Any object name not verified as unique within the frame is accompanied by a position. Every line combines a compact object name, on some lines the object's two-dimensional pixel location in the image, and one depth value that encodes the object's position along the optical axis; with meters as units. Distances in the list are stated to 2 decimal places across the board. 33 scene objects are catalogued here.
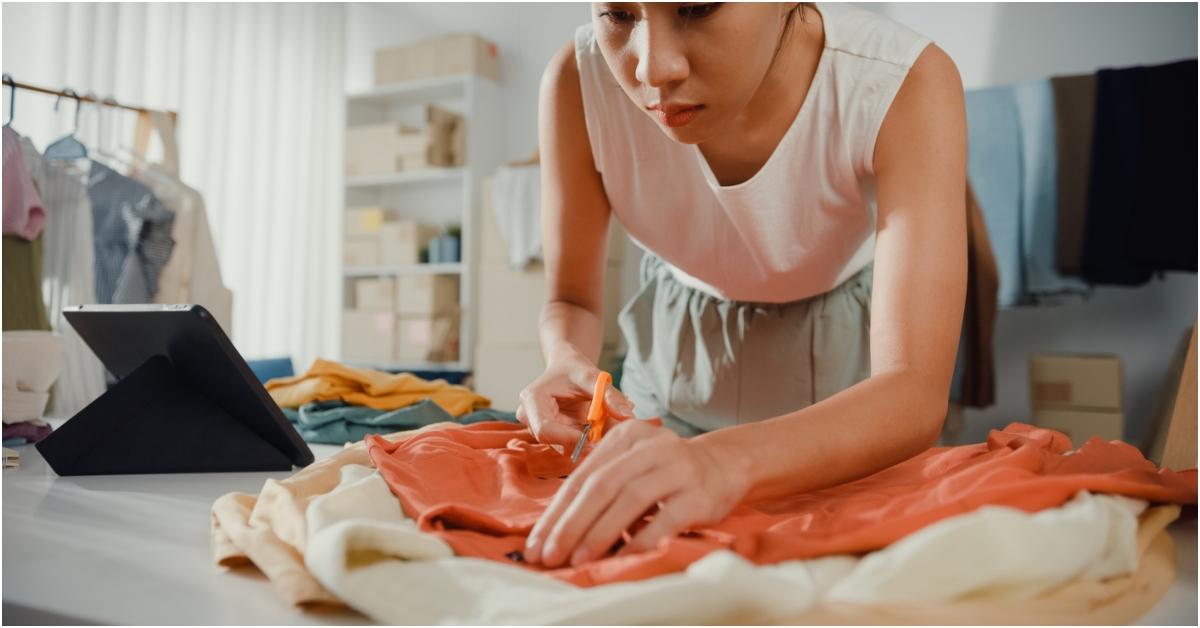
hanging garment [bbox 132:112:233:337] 2.67
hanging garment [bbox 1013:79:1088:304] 2.54
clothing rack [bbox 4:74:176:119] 1.70
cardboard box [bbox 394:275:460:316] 3.91
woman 0.57
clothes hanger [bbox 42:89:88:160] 2.35
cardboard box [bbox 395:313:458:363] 3.91
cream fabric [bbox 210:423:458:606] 0.44
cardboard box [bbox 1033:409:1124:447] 2.57
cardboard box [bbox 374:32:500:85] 4.01
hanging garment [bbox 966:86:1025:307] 2.56
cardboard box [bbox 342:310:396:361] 4.00
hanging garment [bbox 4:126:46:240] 1.80
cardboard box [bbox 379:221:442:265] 4.00
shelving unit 4.00
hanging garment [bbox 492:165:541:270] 3.59
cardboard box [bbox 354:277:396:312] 4.02
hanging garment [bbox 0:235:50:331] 1.70
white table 0.44
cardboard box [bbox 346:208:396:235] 4.11
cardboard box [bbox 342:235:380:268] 4.12
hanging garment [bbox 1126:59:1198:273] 2.36
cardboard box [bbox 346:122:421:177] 4.10
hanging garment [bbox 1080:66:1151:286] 2.43
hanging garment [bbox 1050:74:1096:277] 2.49
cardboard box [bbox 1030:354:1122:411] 2.57
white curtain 3.11
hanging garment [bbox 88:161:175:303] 2.58
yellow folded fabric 1.34
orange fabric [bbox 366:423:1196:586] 0.47
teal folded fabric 1.18
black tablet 0.81
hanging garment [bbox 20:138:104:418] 2.19
